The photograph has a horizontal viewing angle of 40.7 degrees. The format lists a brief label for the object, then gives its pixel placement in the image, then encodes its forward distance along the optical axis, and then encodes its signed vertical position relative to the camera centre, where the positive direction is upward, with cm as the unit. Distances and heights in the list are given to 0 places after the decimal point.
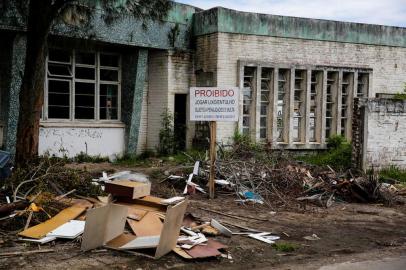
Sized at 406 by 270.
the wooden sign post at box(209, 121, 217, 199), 1126 -78
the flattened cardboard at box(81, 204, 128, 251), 709 -158
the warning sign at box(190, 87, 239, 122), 1134 +11
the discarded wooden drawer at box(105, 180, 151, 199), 893 -134
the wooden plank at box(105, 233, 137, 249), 743 -184
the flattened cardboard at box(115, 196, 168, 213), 905 -160
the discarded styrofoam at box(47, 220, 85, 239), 768 -177
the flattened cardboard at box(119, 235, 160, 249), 721 -180
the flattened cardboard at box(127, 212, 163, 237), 798 -175
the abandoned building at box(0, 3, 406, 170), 1584 +93
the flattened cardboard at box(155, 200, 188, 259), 688 -155
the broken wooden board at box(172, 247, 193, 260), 719 -191
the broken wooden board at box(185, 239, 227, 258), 728 -191
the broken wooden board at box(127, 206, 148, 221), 848 -167
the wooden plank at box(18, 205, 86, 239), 769 -173
